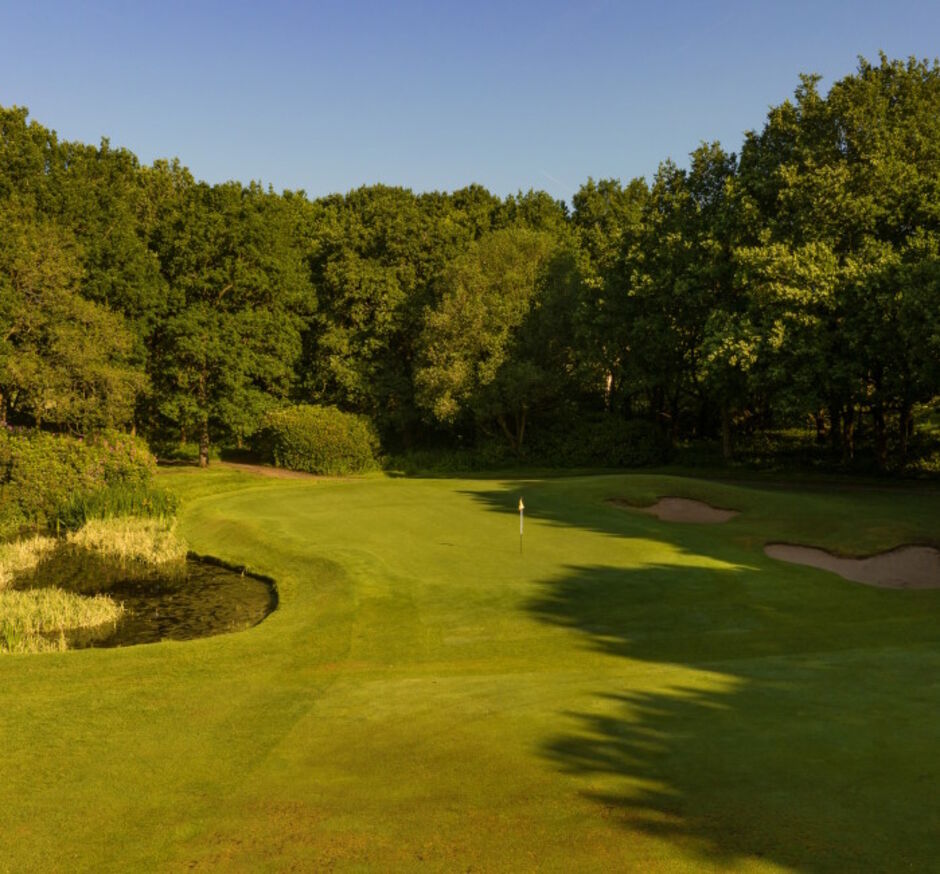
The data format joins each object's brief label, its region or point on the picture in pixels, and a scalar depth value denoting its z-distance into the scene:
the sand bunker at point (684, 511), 28.44
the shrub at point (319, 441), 52.00
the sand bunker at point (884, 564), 20.48
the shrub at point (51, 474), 32.56
